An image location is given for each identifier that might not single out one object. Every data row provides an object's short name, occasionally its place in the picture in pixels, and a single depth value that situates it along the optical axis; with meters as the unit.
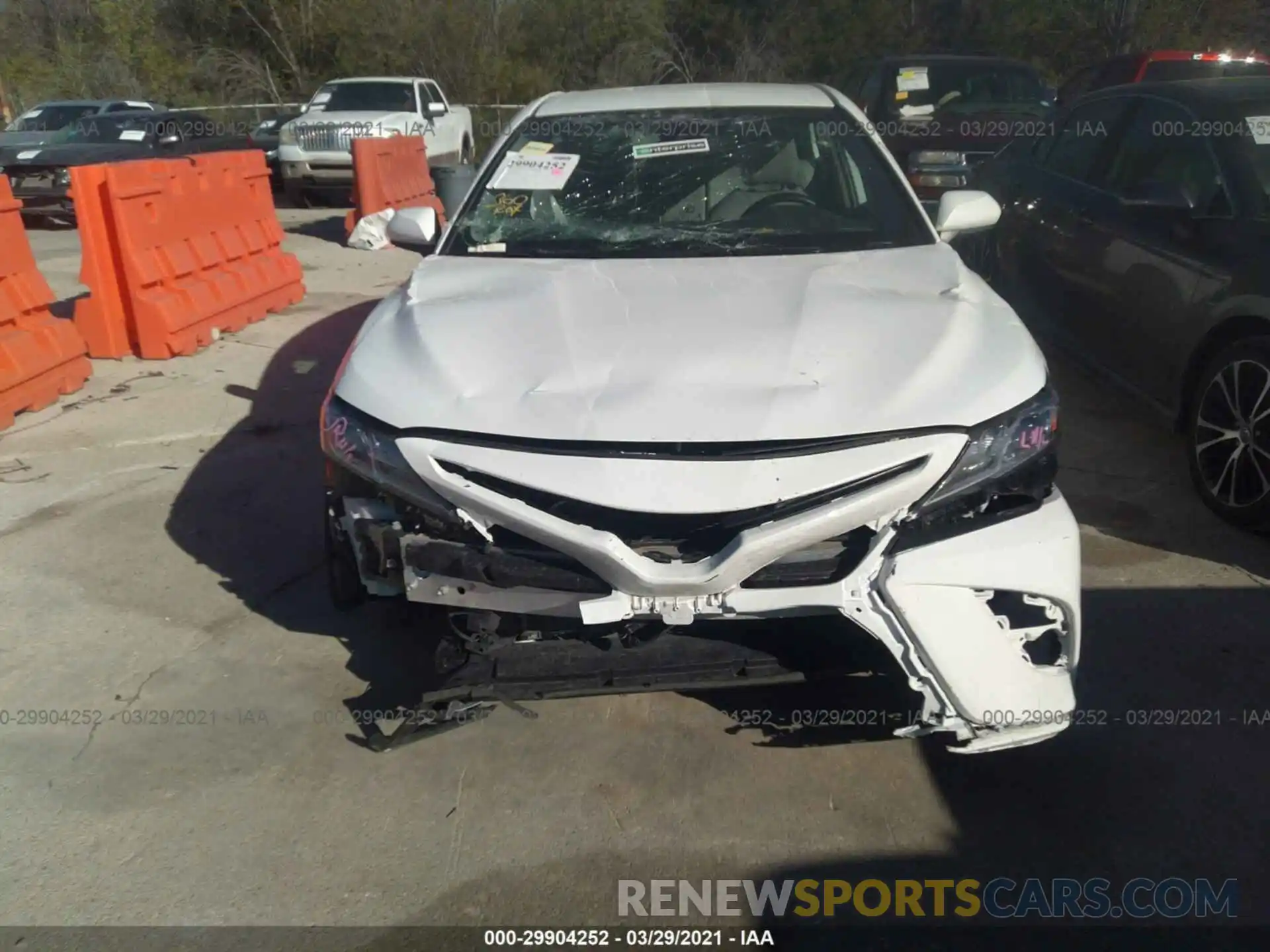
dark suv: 11.41
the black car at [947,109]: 9.32
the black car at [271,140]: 19.19
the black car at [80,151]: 13.23
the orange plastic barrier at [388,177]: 12.57
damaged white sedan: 2.57
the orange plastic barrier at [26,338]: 6.14
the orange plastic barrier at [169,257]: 7.15
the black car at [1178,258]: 4.41
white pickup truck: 15.55
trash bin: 13.11
